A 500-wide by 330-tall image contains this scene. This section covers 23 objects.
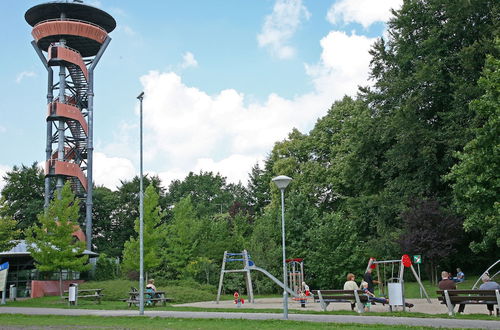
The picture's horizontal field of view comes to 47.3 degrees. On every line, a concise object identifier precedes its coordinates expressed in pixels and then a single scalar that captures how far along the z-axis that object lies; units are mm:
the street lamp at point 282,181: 17703
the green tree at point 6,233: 34781
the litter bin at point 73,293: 26016
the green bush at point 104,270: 46319
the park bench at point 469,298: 15258
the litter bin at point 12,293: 36031
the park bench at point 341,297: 17609
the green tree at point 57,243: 32588
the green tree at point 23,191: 63344
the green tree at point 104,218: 65975
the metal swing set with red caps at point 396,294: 17984
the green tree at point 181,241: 41531
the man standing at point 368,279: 21231
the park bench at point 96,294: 27703
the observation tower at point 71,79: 50969
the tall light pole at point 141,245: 19620
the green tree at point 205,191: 85312
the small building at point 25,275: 40125
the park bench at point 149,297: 23839
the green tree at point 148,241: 36000
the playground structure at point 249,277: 27423
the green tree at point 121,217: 64500
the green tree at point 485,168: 24281
